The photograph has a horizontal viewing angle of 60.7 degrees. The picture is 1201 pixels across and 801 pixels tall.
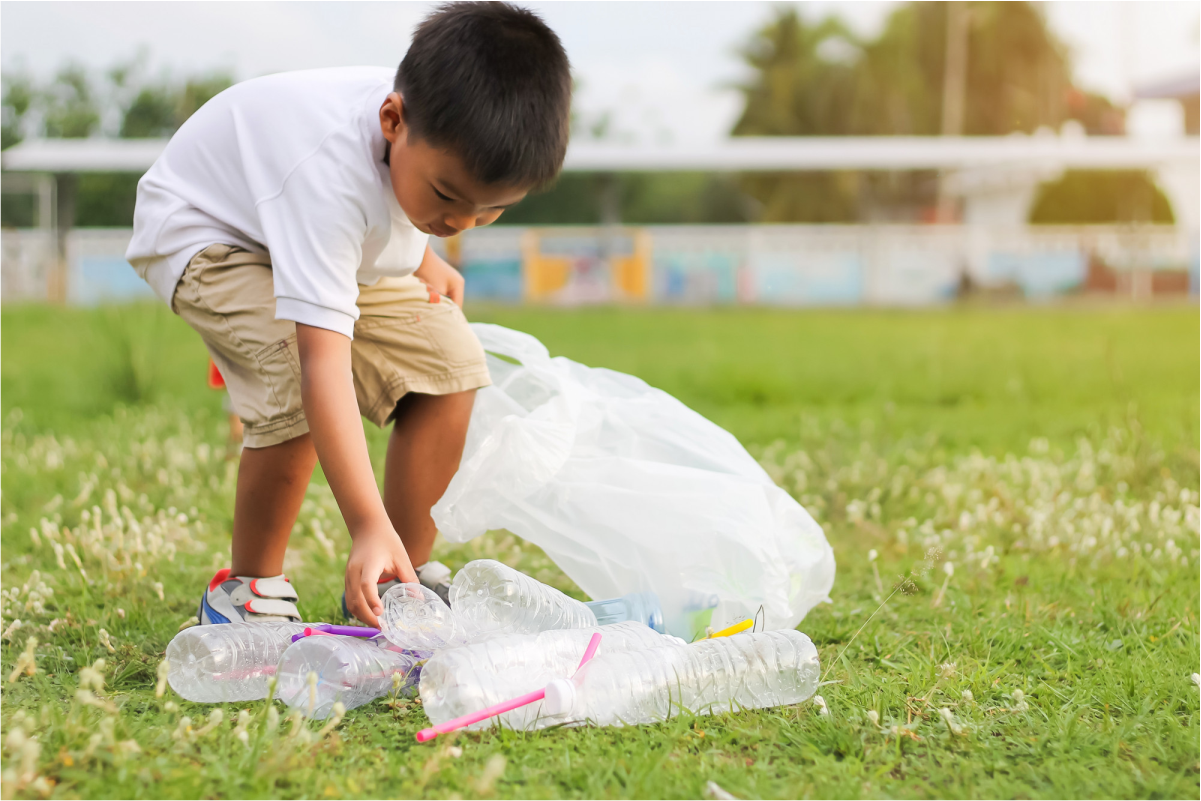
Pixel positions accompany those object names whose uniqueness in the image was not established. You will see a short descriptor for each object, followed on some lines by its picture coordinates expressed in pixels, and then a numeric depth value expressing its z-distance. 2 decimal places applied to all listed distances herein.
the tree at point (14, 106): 16.87
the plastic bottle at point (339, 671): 1.79
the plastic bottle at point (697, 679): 1.77
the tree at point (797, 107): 37.75
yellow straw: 2.02
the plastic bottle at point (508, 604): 2.05
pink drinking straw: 1.58
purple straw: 1.87
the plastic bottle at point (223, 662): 1.83
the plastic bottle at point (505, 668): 1.70
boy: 1.83
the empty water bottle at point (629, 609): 2.16
